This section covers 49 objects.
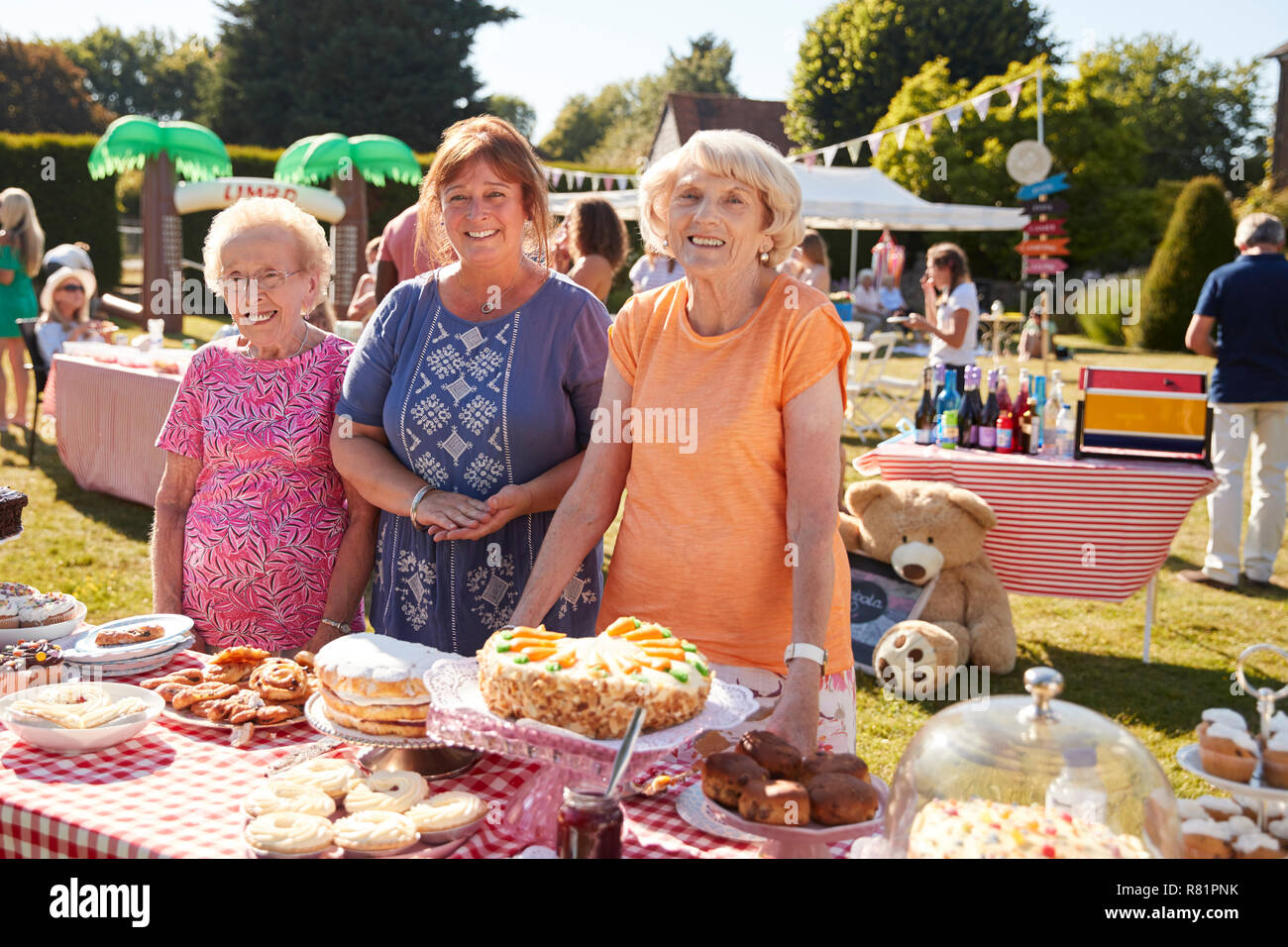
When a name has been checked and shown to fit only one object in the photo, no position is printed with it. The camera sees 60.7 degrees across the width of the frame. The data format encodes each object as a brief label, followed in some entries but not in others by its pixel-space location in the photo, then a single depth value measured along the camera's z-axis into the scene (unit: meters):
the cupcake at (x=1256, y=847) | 1.56
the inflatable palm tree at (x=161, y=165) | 15.97
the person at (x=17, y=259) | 9.75
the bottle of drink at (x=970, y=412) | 6.01
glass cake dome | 1.50
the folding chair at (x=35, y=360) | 9.34
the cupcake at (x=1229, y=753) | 1.66
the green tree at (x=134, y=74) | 60.12
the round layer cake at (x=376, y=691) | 1.88
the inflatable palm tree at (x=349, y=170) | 14.67
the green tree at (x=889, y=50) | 36.38
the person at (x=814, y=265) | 9.38
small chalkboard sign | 5.58
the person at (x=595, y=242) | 6.48
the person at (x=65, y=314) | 9.53
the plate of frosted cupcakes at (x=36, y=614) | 2.67
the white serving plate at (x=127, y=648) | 2.49
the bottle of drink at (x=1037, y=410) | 5.86
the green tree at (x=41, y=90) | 40.09
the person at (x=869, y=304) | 20.78
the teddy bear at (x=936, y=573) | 5.32
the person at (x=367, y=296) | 8.29
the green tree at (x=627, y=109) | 66.81
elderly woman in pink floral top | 2.83
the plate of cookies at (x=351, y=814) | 1.62
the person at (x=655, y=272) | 8.70
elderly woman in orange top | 2.14
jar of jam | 1.47
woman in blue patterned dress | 2.55
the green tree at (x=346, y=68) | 32.34
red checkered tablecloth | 1.73
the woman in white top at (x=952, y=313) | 8.59
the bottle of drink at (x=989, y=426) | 5.86
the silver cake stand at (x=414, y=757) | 1.97
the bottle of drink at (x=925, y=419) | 6.10
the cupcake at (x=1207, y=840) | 1.58
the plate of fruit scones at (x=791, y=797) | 1.58
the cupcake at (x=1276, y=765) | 1.63
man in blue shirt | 6.89
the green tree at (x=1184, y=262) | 22.33
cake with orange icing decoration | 1.68
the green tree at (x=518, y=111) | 62.63
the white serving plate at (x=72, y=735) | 2.03
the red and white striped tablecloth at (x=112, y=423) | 7.70
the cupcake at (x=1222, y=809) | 1.69
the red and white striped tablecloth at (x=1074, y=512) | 5.46
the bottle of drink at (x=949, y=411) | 6.00
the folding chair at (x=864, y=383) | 11.52
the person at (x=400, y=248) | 6.54
